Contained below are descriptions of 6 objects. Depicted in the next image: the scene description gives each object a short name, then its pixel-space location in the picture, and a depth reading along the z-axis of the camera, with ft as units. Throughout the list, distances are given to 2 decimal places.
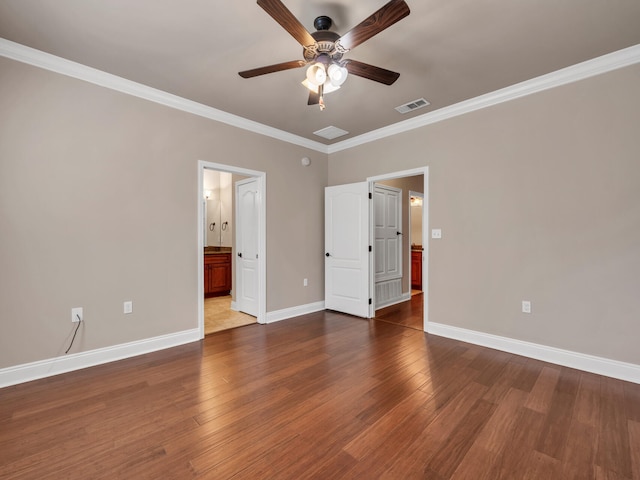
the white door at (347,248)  14.85
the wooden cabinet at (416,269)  22.25
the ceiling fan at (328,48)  5.56
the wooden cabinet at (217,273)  19.85
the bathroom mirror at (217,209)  23.22
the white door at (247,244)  14.74
